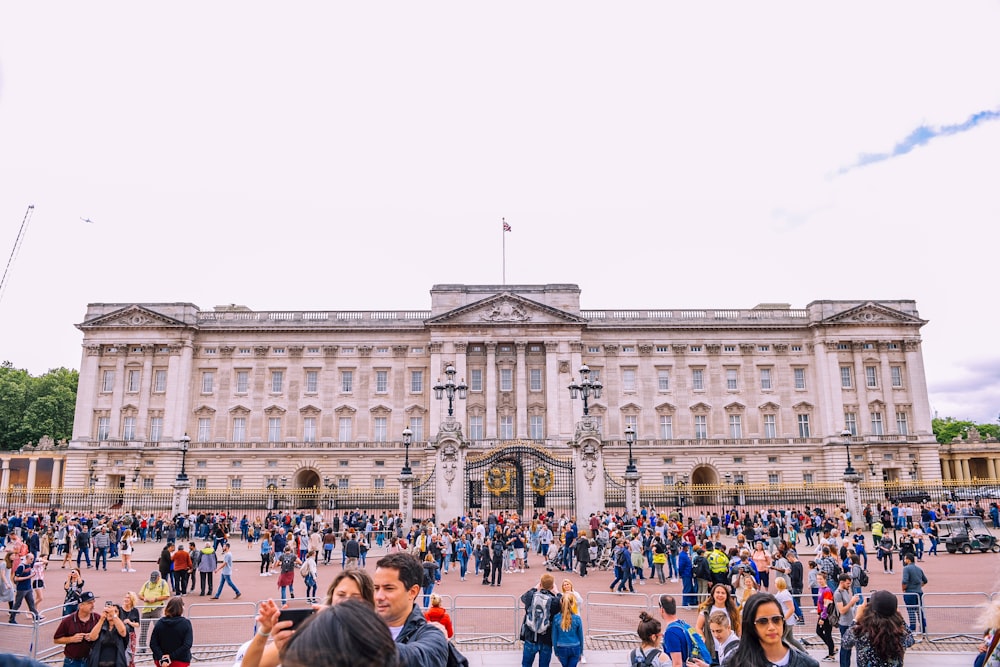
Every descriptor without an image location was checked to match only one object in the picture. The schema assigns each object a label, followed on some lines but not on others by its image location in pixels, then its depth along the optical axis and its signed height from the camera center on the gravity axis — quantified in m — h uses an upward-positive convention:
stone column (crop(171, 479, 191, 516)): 38.47 -0.46
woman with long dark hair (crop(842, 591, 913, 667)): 5.66 -1.27
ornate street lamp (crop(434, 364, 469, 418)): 34.31 +5.02
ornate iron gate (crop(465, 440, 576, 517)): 35.97 +0.07
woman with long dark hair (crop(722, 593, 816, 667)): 4.89 -1.12
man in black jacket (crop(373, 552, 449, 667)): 3.84 -0.82
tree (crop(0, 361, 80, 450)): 76.56 +8.96
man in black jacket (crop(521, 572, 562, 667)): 10.27 -2.05
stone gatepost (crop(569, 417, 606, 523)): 32.25 +0.65
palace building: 56.62 +8.02
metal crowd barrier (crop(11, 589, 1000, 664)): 12.28 -3.02
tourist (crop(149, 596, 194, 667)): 8.12 -1.78
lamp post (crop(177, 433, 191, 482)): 37.66 +2.37
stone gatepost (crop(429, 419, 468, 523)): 32.75 +0.45
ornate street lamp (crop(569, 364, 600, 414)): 32.72 +4.77
